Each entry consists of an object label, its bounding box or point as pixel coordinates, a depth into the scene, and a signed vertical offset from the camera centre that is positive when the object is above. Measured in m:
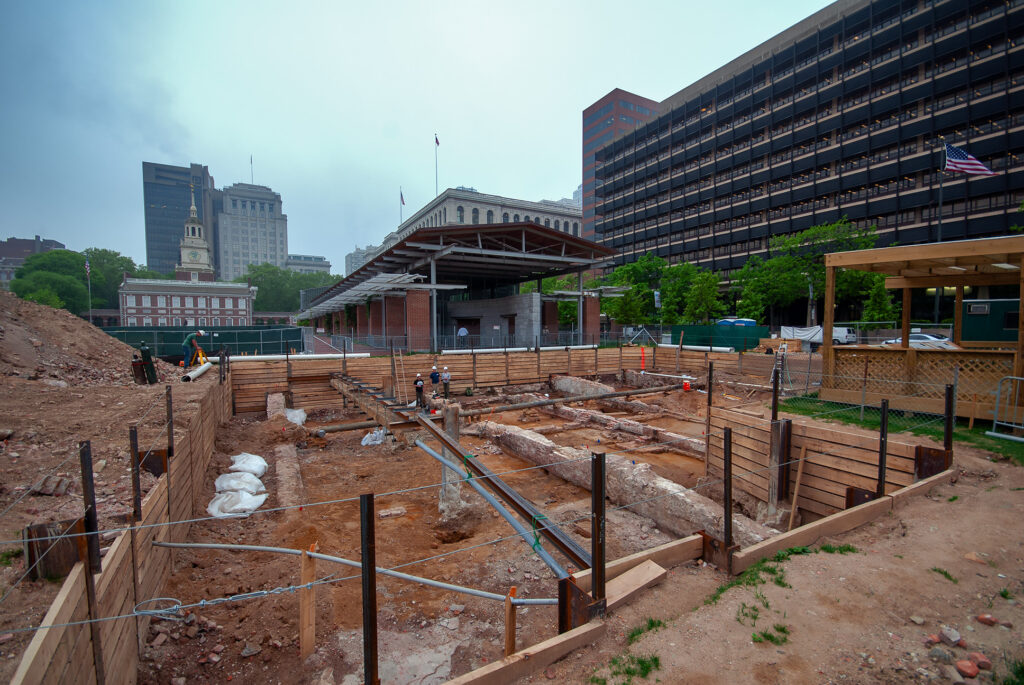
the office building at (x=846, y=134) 39.47 +21.44
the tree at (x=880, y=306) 34.75 +1.21
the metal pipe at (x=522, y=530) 3.93 -2.14
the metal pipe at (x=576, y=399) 11.12 -2.14
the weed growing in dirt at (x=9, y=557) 3.49 -1.80
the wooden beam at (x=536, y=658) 2.96 -2.41
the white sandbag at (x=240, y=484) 7.96 -2.84
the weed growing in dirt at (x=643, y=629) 3.46 -2.46
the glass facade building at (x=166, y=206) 164.38 +48.76
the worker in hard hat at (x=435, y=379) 17.06 -2.09
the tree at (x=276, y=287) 104.50 +10.55
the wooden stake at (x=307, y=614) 4.22 -2.78
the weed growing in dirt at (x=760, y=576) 4.11 -2.48
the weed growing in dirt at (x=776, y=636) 3.35 -2.43
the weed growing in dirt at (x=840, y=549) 4.68 -2.44
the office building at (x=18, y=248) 135.38 +28.69
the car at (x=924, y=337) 24.52 -1.00
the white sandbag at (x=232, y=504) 7.15 -2.93
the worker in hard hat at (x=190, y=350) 17.97 -0.80
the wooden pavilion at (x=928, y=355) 9.51 -0.85
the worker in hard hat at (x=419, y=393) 11.24 -1.87
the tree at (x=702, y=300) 42.41 +2.30
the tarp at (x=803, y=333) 31.97 -0.85
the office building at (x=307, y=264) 173.12 +26.32
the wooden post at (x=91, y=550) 2.89 -1.47
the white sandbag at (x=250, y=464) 9.35 -2.91
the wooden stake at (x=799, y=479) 7.59 -2.84
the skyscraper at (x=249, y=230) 169.75 +39.78
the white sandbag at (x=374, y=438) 13.65 -3.44
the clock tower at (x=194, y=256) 99.81 +18.28
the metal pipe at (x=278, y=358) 19.18 -1.26
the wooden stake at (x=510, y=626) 3.53 -2.45
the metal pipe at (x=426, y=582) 3.32 -2.07
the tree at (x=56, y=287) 63.50 +7.00
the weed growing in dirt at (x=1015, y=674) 2.77 -2.29
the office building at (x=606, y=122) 87.75 +41.64
